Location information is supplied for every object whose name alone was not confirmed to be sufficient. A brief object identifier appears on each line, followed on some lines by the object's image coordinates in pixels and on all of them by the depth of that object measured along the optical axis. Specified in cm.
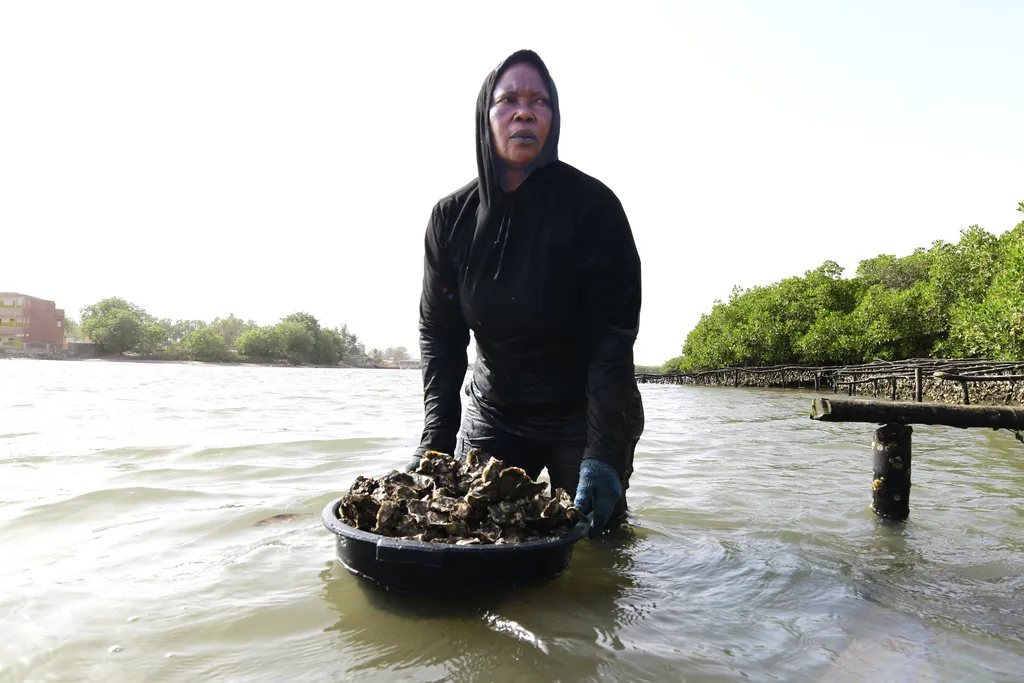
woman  288
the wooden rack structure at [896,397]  423
